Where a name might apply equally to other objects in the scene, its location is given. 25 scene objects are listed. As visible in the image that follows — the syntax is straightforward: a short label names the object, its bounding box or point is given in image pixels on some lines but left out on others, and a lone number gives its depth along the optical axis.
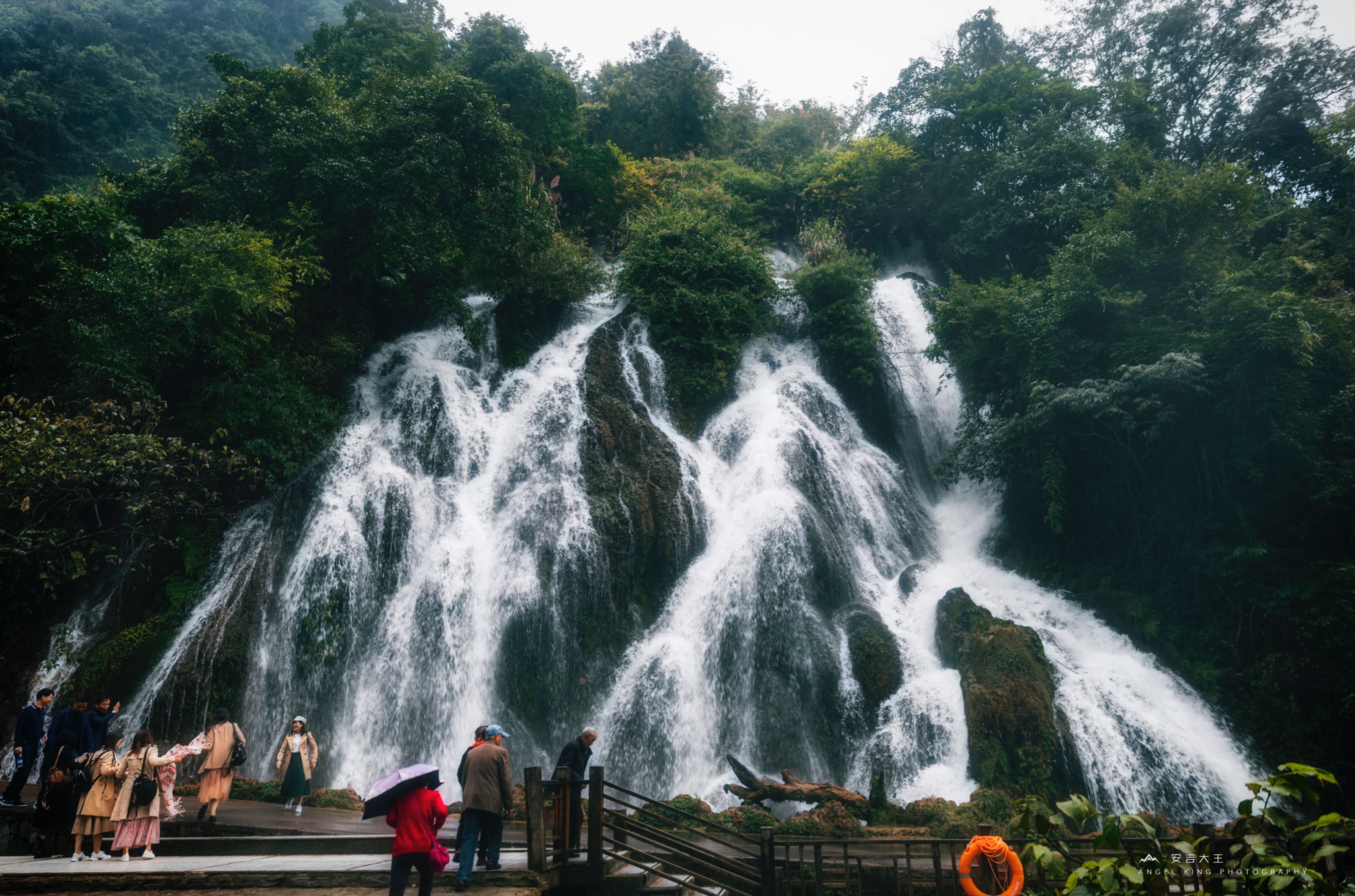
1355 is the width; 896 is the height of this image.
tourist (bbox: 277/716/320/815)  9.80
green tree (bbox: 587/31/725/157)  32.09
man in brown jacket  6.11
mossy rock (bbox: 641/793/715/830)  10.07
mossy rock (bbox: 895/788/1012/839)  9.71
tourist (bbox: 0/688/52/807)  8.75
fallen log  10.45
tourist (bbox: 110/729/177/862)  6.95
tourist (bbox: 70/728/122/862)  6.90
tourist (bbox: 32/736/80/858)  7.05
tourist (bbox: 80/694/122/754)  8.05
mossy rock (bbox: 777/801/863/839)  9.75
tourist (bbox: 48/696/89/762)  7.93
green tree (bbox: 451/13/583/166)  24.20
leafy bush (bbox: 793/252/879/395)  20.59
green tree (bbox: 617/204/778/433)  19.61
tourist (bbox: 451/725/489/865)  6.32
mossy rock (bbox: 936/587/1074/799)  11.07
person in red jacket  5.04
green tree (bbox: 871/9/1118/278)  22.47
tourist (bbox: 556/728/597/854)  7.55
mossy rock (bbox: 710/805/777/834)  9.79
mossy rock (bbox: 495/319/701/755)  13.16
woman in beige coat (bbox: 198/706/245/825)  8.46
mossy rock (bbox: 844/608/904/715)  12.73
